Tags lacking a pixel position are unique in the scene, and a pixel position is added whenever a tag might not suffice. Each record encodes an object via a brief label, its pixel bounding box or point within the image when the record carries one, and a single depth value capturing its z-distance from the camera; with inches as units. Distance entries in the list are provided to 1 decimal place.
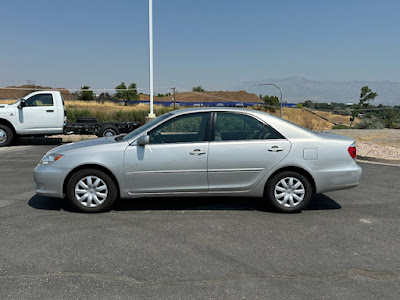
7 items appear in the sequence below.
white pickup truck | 537.6
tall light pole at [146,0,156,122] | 789.1
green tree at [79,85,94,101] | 1956.2
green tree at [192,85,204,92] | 3711.6
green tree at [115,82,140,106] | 2274.9
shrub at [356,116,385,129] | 932.6
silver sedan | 203.9
